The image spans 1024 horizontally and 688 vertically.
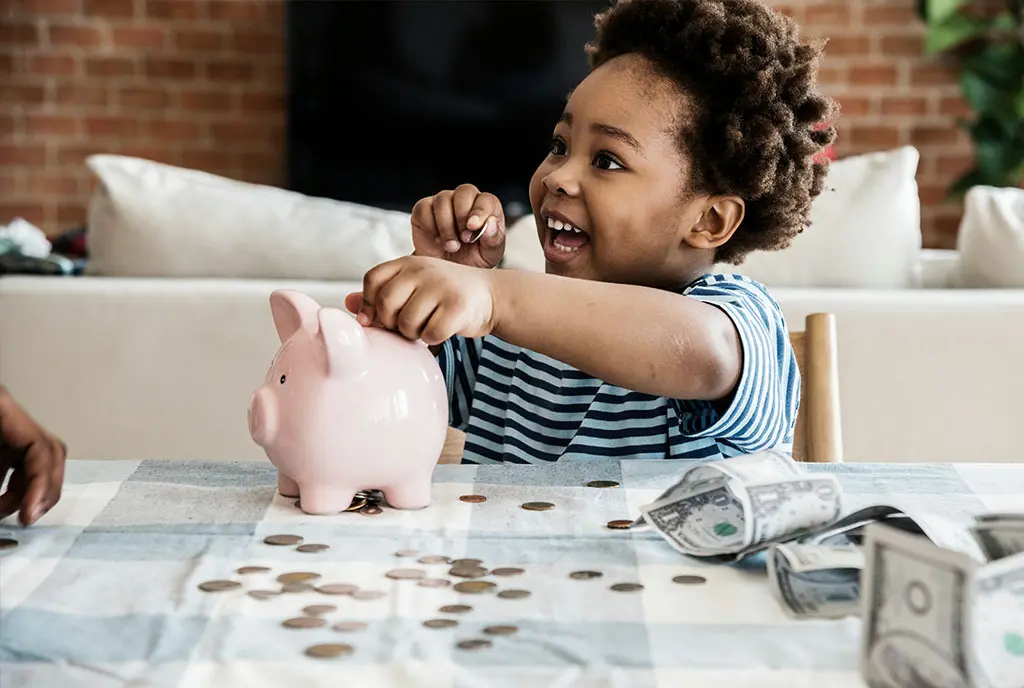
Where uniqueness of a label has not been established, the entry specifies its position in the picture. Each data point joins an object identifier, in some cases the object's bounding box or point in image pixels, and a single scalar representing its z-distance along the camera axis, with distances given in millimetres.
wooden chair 1229
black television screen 4555
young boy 1098
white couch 1968
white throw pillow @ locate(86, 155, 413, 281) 2047
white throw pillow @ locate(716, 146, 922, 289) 2064
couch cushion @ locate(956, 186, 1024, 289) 2041
